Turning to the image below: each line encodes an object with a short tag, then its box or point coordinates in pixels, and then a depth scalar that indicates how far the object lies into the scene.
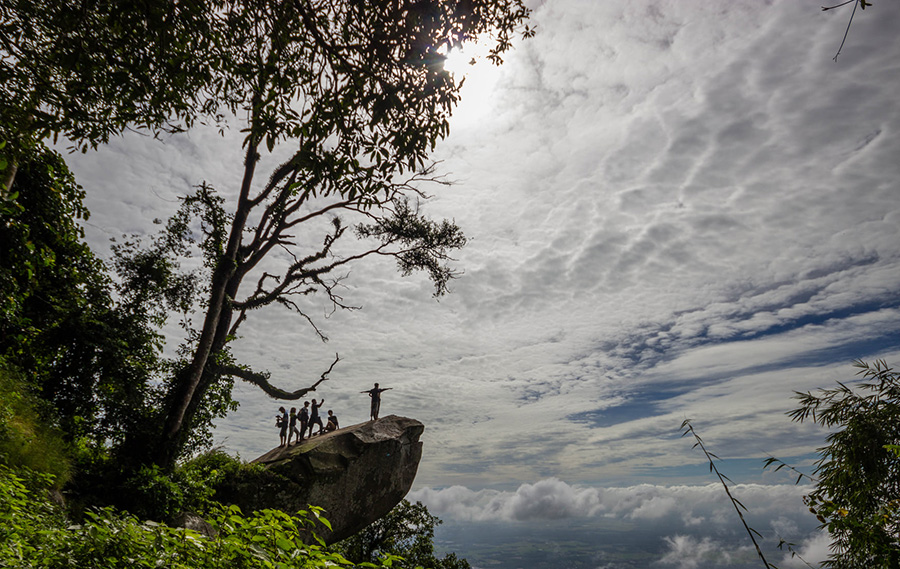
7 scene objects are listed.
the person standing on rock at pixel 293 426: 19.35
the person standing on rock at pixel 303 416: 19.52
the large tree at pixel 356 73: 5.40
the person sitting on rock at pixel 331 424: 20.72
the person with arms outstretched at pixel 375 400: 20.38
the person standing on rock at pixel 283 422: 19.30
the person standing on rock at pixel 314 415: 19.83
